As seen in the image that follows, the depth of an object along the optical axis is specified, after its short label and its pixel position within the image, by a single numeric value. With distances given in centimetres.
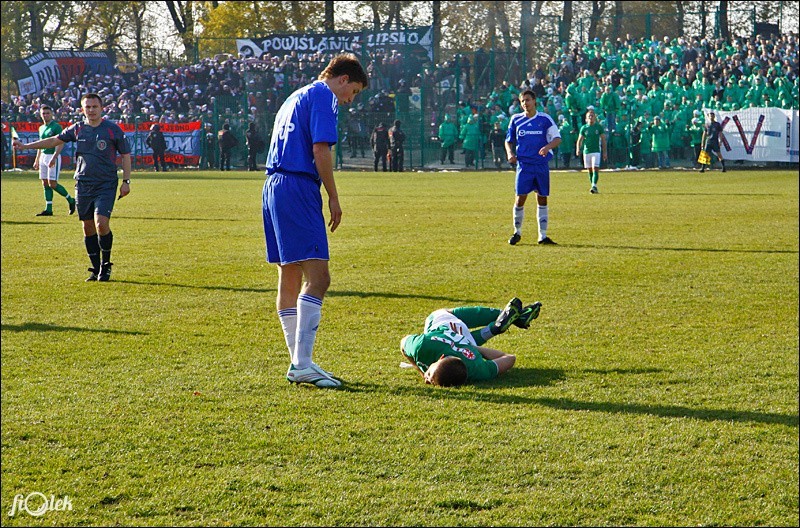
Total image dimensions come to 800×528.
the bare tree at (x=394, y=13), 6100
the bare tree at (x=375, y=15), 6175
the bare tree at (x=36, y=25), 6228
